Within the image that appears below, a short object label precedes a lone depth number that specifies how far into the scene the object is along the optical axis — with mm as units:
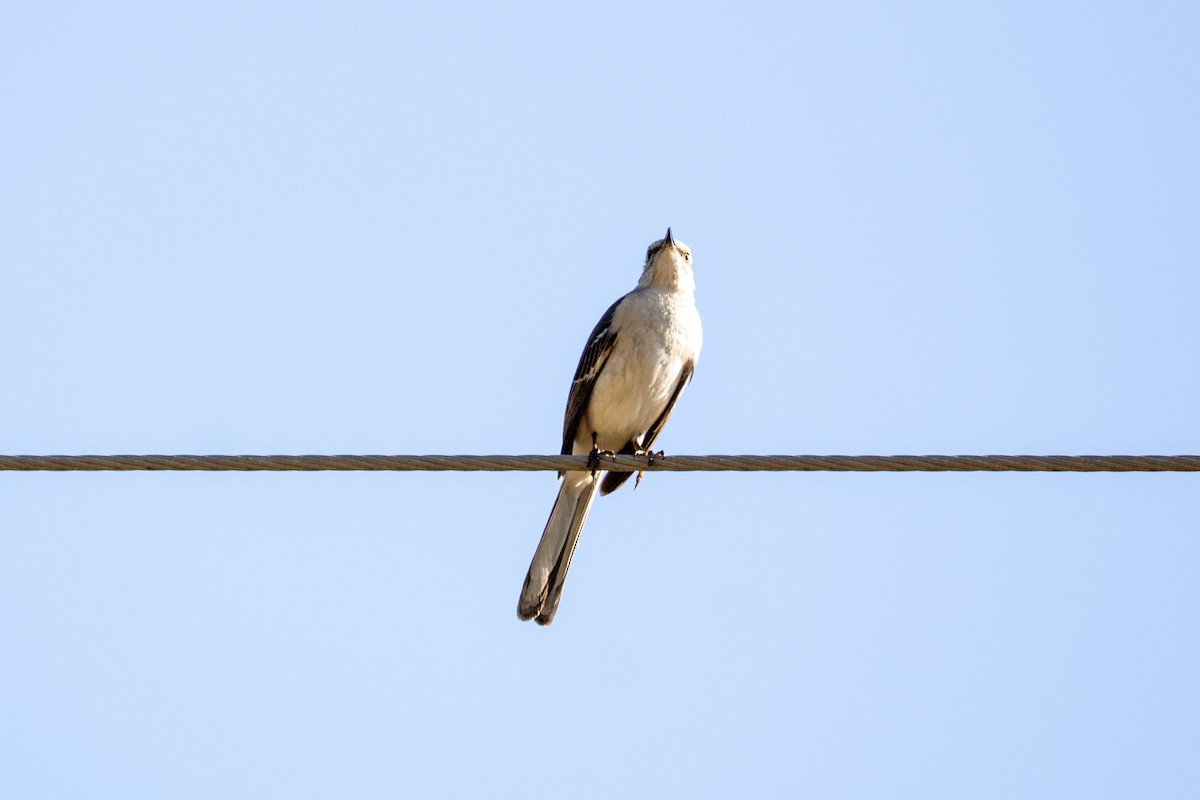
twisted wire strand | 10156
